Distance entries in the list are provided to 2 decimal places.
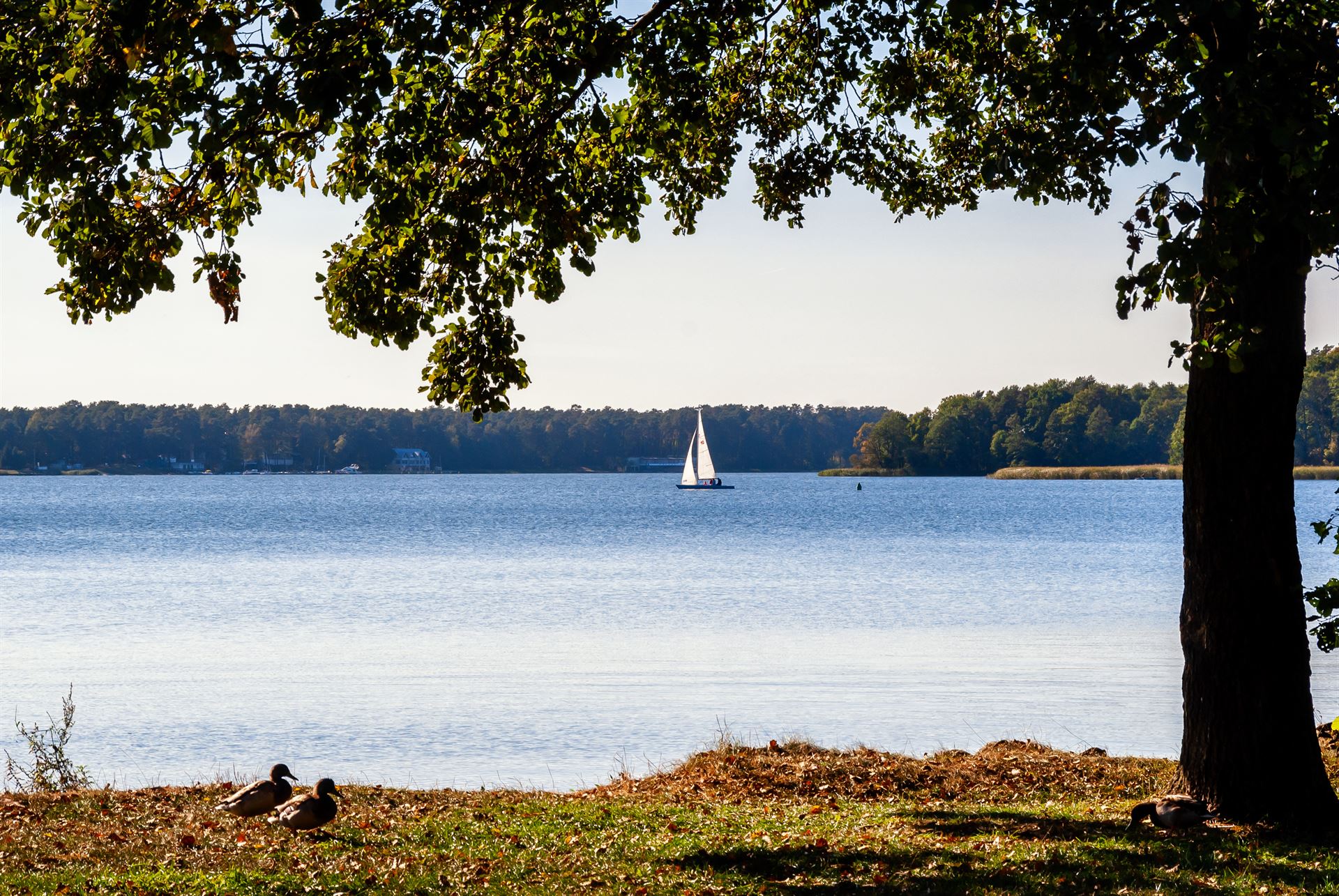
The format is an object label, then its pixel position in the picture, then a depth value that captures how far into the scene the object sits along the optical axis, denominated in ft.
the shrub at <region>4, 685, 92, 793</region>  87.10
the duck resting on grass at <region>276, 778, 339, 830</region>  63.31
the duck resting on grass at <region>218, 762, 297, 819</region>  66.23
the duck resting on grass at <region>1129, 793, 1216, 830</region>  58.44
